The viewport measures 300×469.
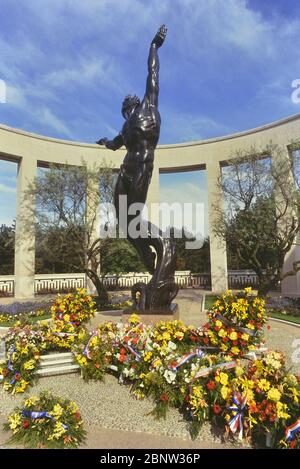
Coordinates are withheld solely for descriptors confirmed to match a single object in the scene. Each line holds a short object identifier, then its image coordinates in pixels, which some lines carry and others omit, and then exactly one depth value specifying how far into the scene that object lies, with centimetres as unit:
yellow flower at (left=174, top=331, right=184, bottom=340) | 436
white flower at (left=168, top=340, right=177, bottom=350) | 387
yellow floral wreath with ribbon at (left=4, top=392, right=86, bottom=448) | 270
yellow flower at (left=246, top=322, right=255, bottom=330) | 468
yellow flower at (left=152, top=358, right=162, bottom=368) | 356
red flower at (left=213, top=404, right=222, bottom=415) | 285
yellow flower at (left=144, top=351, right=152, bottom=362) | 375
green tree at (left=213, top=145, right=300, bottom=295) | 1244
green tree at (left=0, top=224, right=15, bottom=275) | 2155
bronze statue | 637
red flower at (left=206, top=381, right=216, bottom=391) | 300
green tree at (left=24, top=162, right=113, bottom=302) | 1357
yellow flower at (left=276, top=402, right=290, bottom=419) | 255
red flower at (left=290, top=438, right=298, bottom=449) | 244
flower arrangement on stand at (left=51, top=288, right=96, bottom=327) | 540
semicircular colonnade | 1512
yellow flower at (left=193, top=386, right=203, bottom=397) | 304
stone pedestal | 614
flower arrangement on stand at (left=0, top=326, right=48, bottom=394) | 396
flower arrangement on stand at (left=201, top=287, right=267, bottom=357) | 441
